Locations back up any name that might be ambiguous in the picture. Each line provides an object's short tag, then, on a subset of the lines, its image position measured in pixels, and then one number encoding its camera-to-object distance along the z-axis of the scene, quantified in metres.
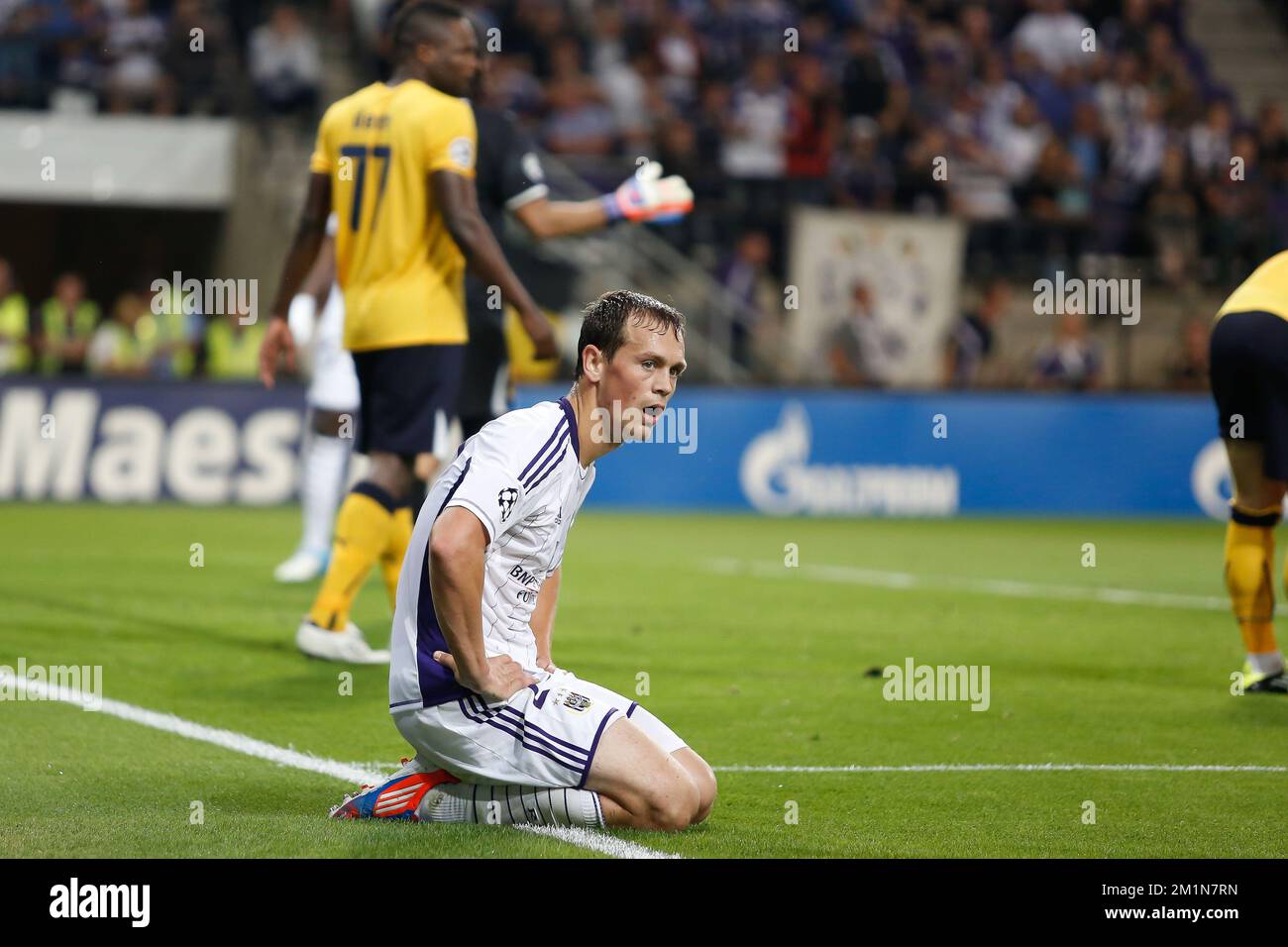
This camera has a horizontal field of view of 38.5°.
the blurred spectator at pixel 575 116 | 22.02
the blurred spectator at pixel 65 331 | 19.98
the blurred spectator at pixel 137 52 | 22.28
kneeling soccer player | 4.76
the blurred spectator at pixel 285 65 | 22.05
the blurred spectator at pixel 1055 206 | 22.00
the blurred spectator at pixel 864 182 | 21.72
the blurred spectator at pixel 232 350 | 20.08
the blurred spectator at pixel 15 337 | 19.94
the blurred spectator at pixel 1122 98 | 23.92
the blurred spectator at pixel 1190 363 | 20.36
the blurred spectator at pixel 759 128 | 22.55
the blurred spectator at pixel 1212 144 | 23.59
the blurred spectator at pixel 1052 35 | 25.00
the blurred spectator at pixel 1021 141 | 23.60
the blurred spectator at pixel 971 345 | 20.55
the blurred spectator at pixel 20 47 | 22.19
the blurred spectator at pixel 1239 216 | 22.19
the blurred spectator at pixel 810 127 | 22.78
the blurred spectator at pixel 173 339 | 19.92
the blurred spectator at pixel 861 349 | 19.70
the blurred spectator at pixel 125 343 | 20.05
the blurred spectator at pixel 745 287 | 20.47
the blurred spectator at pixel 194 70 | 22.34
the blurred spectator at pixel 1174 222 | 22.25
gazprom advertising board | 17.69
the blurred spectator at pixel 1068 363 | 20.03
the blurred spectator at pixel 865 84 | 23.16
